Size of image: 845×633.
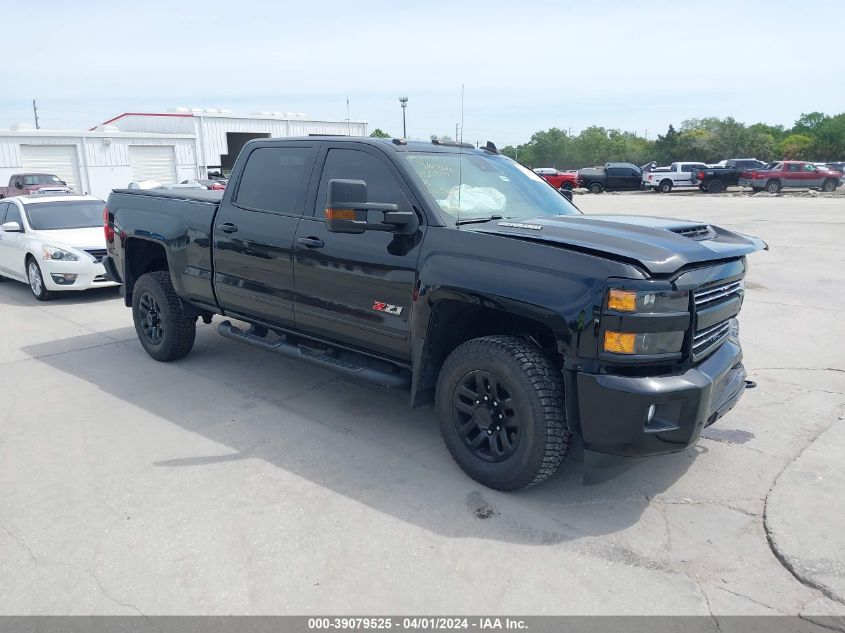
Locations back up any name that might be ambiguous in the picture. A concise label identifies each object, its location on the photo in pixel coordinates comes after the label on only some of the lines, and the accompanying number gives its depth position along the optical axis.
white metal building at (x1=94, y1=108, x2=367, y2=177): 38.19
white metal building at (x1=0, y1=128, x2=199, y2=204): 31.75
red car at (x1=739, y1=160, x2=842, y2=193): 34.75
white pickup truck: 37.41
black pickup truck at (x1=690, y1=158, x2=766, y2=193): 36.25
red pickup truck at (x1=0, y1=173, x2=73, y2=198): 24.11
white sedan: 9.06
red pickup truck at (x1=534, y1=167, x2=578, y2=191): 36.42
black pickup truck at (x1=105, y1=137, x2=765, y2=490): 3.31
